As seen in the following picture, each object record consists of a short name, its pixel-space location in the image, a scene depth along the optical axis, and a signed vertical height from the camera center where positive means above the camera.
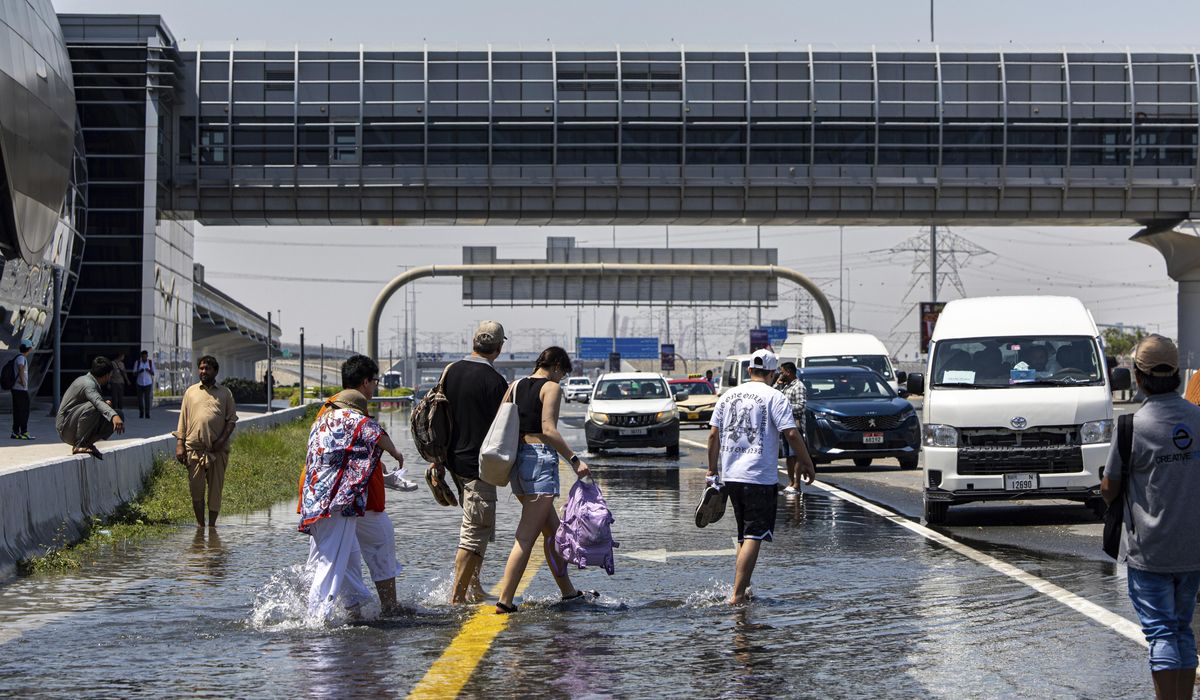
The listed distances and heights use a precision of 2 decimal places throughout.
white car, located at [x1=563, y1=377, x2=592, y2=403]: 88.69 -0.70
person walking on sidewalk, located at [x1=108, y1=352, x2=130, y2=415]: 41.25 -0.23
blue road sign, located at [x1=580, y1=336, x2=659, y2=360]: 144.75 +2.47
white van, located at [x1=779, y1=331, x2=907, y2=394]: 32.97 +0.51
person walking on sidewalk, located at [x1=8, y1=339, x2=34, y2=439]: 29.52 -0.48
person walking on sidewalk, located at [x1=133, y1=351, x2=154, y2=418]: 43.31 -0.19
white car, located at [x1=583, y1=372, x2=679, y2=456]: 31.47 -0.87
